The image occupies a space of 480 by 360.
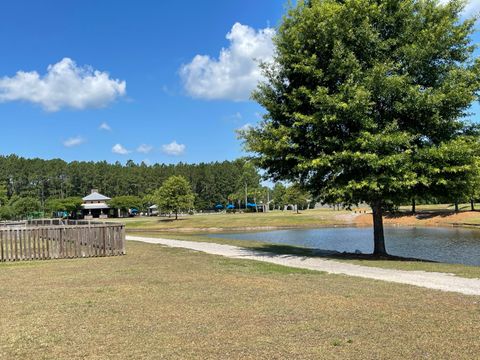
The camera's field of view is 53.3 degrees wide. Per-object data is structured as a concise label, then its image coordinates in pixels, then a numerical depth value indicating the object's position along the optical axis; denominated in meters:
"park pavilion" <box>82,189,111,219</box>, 109.75
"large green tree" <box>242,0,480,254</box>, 15.95
